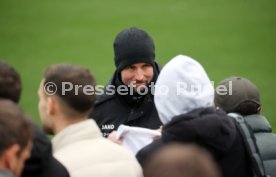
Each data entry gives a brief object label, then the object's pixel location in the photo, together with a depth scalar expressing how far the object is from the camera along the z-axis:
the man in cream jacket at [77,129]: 6.24
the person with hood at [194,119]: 6.32
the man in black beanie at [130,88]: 9.13
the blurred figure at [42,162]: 5.79
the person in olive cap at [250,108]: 7.45
